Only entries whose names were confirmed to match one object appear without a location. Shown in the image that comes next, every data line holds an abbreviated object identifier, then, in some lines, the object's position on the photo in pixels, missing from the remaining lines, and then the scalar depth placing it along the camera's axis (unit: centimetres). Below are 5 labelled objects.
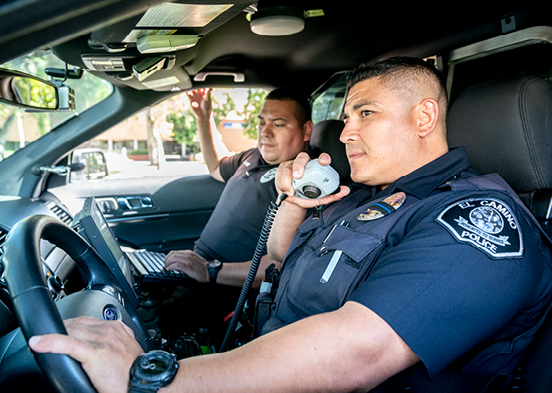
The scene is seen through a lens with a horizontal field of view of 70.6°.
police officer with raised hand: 213
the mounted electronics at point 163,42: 136
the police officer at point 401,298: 83
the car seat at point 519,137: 126
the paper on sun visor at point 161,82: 226
